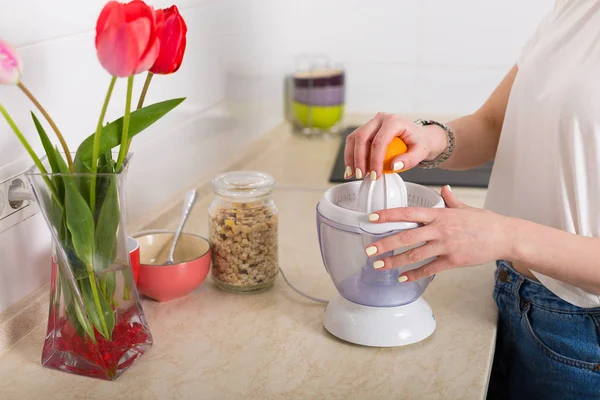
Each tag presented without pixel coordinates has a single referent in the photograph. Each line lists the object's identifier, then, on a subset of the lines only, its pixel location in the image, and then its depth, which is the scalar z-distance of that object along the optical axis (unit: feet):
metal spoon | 4.02
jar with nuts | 3.88
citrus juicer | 3.35
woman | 3.27
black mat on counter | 5.87
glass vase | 3.00
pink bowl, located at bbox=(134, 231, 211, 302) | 3.76
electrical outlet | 3.37
